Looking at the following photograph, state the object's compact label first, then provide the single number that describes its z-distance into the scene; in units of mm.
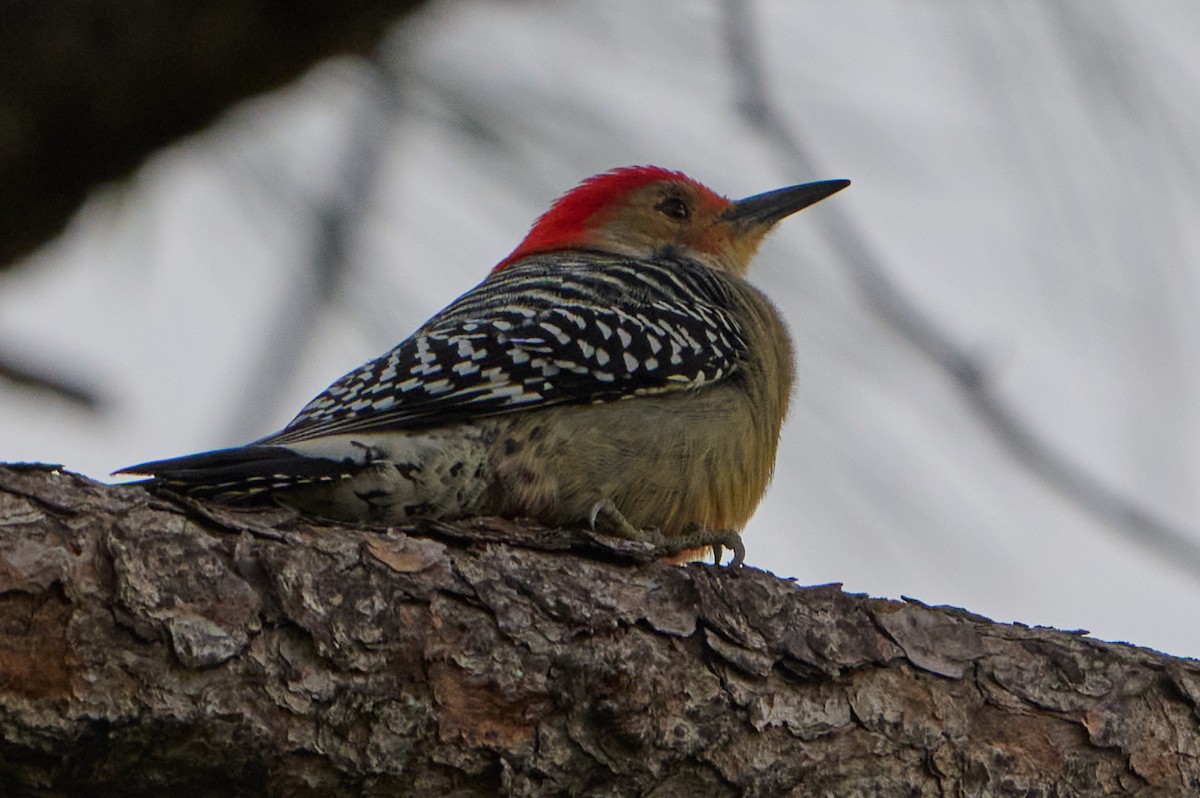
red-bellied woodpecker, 8039
